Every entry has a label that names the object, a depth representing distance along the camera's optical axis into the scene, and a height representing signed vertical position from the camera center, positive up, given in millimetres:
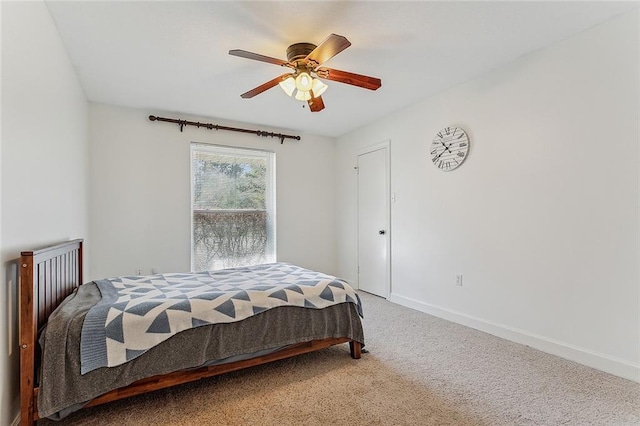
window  4254 +139
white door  4297 -100
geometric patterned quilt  1716 -561
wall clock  3270 +714
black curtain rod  3944 +1210
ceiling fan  2146 +1067
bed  1569 -786
